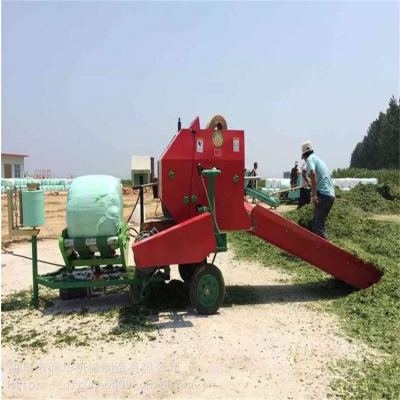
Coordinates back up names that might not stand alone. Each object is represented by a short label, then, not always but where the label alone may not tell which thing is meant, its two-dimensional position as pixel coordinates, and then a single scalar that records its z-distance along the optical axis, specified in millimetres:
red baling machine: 4637
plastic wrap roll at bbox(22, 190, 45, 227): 4938
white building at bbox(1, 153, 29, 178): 41594
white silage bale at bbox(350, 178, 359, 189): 24391
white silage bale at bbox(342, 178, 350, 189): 24438
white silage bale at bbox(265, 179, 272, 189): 23836
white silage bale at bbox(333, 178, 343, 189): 24441
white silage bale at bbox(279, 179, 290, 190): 21538
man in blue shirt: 5928
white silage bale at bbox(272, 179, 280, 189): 23162
